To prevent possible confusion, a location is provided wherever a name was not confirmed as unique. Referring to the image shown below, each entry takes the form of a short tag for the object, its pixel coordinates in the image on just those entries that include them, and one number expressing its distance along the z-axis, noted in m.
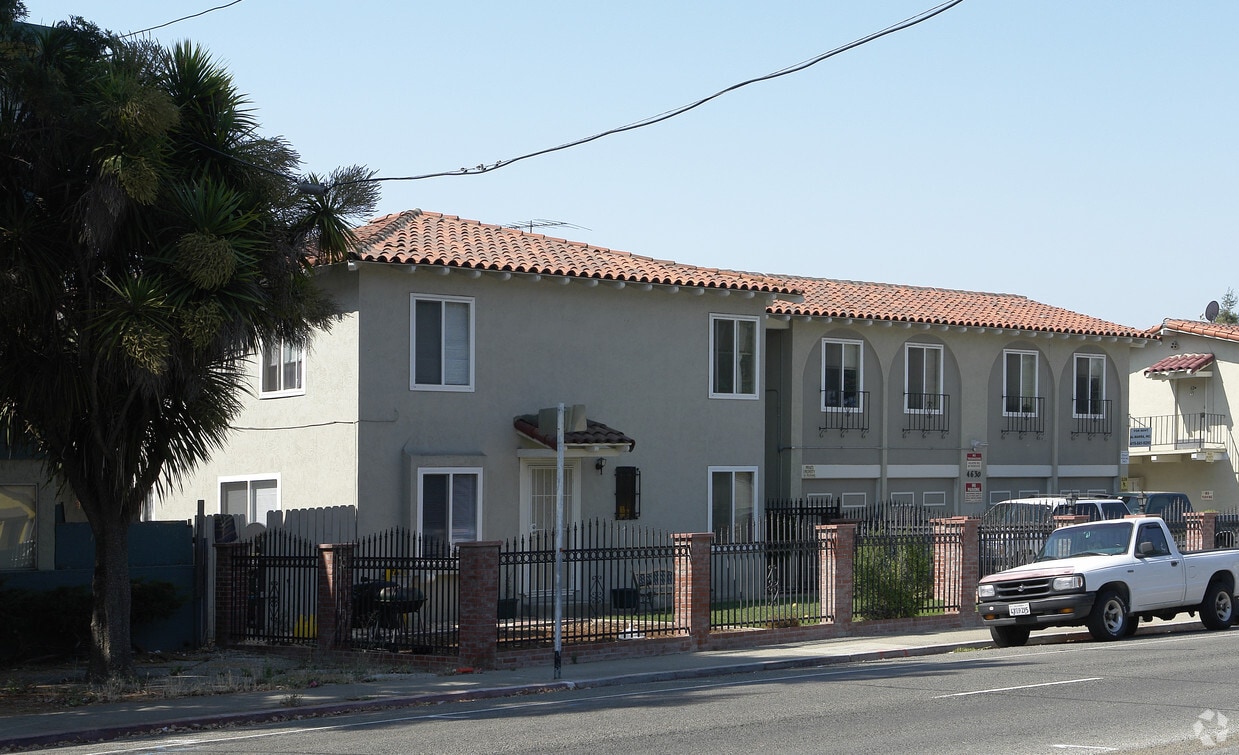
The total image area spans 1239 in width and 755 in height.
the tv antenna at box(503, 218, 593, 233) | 28.90
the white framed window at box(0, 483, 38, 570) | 17.98
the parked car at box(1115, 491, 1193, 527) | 29.44
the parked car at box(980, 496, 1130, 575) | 22.70
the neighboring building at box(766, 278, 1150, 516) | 29.64
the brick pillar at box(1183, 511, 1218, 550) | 26.00
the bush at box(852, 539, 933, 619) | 20.80
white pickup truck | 18.78
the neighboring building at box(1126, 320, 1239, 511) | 41.31
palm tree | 13.89
